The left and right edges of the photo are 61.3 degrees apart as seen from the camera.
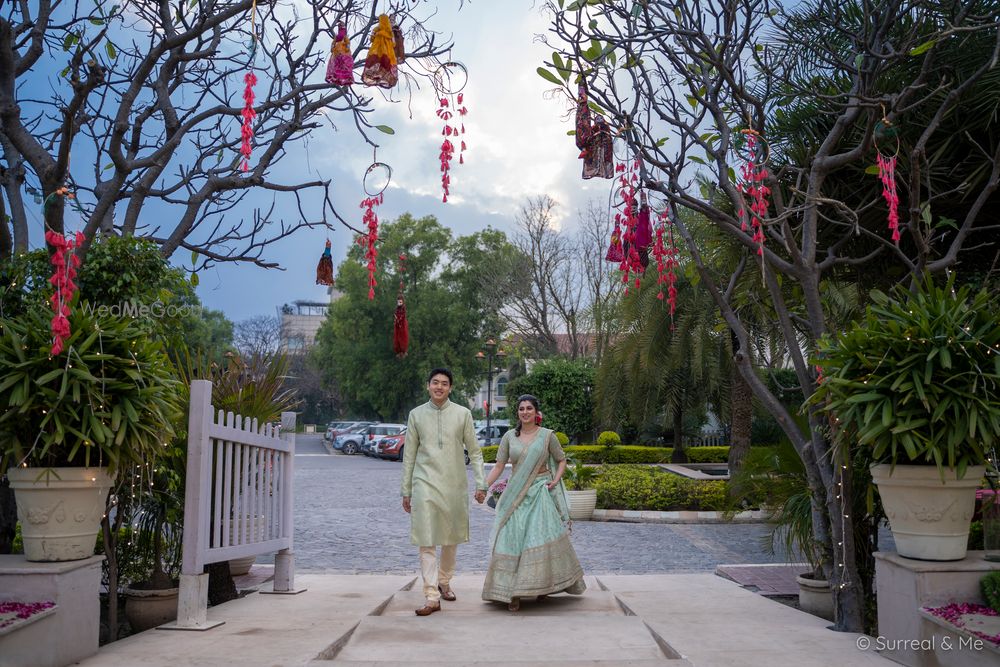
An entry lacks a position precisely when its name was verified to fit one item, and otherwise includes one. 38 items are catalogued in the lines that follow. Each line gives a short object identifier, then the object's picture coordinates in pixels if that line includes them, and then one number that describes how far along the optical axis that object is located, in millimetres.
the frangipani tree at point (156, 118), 5664
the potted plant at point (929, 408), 4516
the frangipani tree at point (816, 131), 5734
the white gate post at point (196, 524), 5461
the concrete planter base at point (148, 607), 5922
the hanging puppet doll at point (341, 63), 5090
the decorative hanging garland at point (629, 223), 6211
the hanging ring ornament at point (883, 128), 5656
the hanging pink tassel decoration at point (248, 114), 4609
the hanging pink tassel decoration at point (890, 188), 5621
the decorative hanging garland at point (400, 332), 6918
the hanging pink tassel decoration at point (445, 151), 5734
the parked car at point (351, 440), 37344
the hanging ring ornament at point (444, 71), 5832
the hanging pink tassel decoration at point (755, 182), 5629
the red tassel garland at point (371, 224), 5770
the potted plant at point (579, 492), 14258
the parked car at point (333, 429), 41800
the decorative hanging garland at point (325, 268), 6457
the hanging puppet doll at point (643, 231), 6320
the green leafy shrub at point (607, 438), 22875
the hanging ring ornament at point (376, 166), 6152
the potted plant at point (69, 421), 4617
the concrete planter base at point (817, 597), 6367
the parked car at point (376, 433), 33375
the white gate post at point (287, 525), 6973
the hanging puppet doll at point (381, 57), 4973
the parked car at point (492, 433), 36369
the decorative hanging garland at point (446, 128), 5750
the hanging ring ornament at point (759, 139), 5883
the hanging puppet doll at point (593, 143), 6336
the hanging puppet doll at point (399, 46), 5395
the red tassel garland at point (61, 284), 4250
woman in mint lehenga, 6227
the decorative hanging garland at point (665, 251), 6752
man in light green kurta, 6223
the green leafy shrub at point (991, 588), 4414
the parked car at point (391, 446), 31859
